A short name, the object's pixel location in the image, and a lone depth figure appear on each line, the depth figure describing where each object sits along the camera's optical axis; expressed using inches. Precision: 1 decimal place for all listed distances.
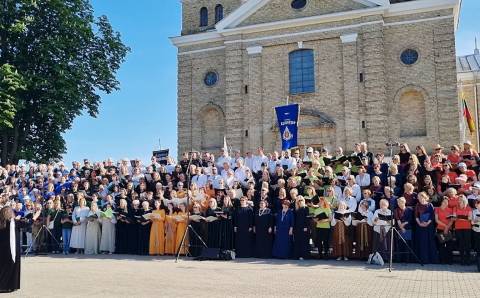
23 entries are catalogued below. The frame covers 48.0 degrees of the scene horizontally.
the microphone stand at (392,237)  482.2
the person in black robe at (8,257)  362.6
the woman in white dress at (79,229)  673.6
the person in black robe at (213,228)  595.8
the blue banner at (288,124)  903.1
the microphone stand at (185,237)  566.6
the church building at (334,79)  1056.8
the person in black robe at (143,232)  632.4
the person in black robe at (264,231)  574.9
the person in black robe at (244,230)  582.6
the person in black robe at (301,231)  557.9
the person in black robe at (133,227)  641.6
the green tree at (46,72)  1070.4
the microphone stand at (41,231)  679.7
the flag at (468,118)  1291.8
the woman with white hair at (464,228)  495.8
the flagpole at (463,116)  1268.2
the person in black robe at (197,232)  600.7
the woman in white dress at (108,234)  660.1
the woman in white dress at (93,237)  668.7
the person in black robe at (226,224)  591.2
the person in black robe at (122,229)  645.3
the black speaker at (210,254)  556.4
